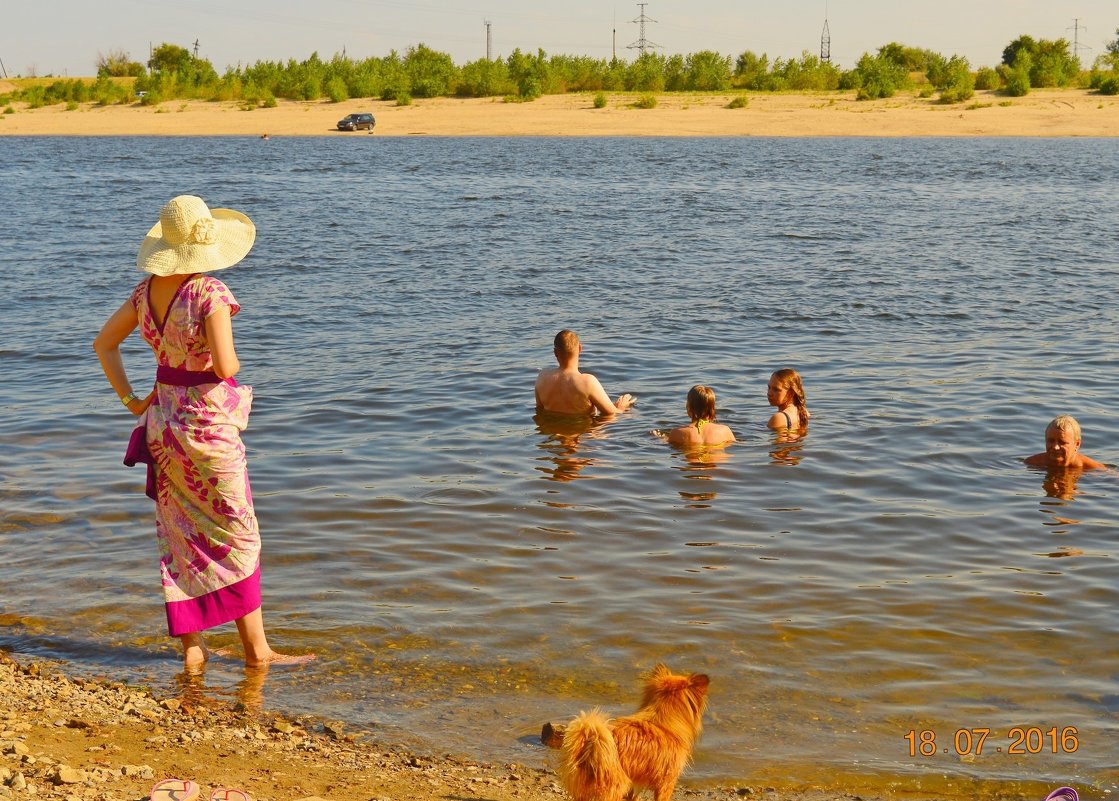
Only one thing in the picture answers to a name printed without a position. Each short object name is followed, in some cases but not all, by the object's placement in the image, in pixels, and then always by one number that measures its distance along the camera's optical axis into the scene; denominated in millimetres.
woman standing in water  5000
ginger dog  3859
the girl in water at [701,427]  9781
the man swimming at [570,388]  10703
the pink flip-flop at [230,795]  4020
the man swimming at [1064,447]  9008
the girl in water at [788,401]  10250
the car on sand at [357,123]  56656
